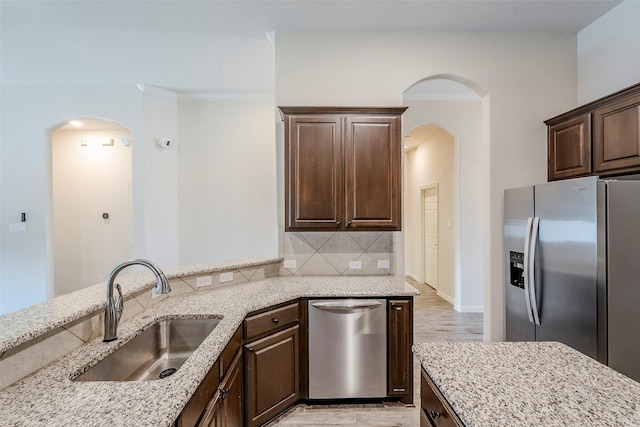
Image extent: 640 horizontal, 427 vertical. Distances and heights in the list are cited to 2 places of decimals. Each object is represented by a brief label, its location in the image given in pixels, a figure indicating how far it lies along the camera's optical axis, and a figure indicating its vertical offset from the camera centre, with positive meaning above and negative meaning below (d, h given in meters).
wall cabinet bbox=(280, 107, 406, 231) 2.54 +0.36
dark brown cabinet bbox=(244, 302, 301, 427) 1.90 -1.04
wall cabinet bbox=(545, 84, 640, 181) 1.93 +0.55
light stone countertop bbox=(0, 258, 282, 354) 1.11 -0.45
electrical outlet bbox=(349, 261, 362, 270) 2.87 -0.51
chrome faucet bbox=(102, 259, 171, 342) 1.40 -0.41
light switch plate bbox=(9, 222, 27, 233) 4.08 -0.18
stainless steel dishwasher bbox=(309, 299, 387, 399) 2.24 -1.05
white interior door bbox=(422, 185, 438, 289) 5.64 -0.48
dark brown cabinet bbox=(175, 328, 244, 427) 1.10 -0.83
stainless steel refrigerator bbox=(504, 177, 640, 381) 1.73 -0.37
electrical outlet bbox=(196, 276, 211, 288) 2.29 -0.54
